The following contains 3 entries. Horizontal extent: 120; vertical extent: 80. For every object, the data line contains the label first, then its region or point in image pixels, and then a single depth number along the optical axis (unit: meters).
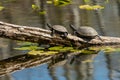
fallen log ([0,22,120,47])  15.56
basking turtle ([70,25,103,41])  16.37
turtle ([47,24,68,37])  16.00
